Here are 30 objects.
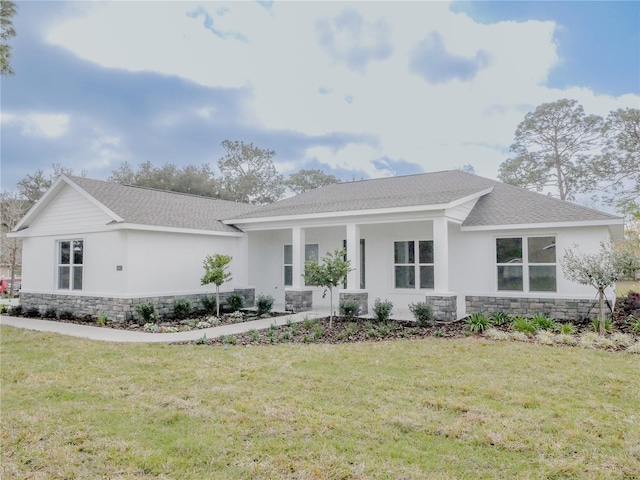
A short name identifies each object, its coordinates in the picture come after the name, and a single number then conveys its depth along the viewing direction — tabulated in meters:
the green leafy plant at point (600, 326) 9.21
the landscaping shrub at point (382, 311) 10.80
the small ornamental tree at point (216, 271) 12.28
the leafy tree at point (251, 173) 40.38
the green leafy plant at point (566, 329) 9.02
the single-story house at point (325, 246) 11.27
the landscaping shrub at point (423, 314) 10.26
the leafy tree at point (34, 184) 31.17
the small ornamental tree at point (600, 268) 9.25
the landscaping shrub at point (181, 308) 12.33
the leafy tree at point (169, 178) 35.72
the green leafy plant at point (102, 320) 11.26
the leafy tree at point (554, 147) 28.39
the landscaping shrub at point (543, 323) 9.82
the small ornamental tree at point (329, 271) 10.70
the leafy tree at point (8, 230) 20.14
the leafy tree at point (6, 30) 10.04
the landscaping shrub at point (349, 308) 11.53
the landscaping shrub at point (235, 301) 13.62
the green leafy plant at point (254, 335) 8.90
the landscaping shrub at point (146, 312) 11.22
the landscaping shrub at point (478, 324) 9.71
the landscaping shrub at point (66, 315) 12.72
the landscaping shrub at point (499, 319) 10.53
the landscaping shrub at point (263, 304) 12.70
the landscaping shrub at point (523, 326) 9.37
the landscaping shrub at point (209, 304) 13.27
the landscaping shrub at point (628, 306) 11.78
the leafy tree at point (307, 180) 41.84
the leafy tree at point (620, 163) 25.55
